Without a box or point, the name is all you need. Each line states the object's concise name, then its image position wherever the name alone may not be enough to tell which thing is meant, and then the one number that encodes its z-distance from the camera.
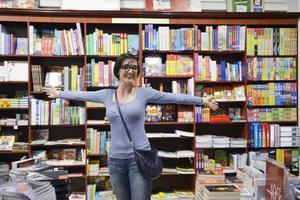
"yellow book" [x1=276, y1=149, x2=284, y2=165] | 3.91
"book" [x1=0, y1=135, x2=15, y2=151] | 3.64
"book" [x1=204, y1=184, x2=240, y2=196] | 2.36
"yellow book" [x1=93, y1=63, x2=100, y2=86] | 3.73
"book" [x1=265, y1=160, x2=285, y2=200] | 1.86
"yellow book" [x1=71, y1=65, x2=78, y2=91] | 3.74
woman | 2.10
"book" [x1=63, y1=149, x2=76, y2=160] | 3.81
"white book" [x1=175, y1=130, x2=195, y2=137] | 3.78
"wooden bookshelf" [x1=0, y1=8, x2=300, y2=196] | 3.68
